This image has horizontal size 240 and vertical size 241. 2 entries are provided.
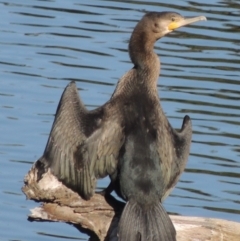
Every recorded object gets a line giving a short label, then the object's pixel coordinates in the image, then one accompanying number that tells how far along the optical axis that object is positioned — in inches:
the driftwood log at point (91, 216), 645.3
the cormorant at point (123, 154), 665.0
